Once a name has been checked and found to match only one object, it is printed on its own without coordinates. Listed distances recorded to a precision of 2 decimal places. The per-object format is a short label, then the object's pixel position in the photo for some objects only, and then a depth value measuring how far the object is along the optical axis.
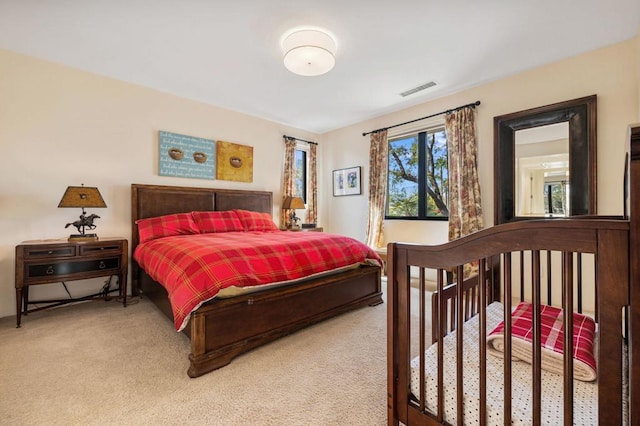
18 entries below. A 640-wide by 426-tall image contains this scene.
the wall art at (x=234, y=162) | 4.14
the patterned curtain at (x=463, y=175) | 3.37
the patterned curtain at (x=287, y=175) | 4.84
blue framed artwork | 3.64
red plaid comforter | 1.81
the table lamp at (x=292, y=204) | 4.57
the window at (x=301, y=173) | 5.20
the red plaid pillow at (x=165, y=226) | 3.17
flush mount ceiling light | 2.39
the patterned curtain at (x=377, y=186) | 4.42
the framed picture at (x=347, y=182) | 4.87
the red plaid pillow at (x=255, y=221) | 3.88
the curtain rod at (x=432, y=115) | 3.43
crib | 0.68
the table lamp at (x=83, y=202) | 2.68
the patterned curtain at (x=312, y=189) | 5.21
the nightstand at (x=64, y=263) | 2.43
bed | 1.79
